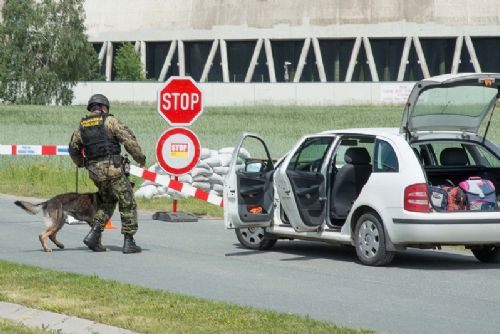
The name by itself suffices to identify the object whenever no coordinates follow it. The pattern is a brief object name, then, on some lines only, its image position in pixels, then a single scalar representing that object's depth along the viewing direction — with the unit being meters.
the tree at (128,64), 98.77
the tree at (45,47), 100.19
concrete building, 92.19
